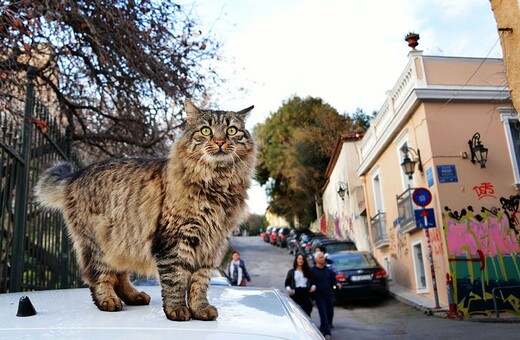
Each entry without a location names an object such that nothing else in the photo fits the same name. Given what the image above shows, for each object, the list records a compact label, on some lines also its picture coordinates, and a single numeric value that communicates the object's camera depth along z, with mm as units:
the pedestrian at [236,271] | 11570
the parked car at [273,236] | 21975
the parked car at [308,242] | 13547
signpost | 11281
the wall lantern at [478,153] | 12008
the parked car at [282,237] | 19222
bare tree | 5312
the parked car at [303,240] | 13803
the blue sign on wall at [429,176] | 12234
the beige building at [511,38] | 7051
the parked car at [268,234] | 21484
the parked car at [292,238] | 15320
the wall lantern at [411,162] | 12680
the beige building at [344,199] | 11926
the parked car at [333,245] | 13688
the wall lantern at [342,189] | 13501
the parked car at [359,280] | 12977
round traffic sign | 11273
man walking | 8862
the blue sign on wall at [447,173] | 11961
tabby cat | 2199
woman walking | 8742
